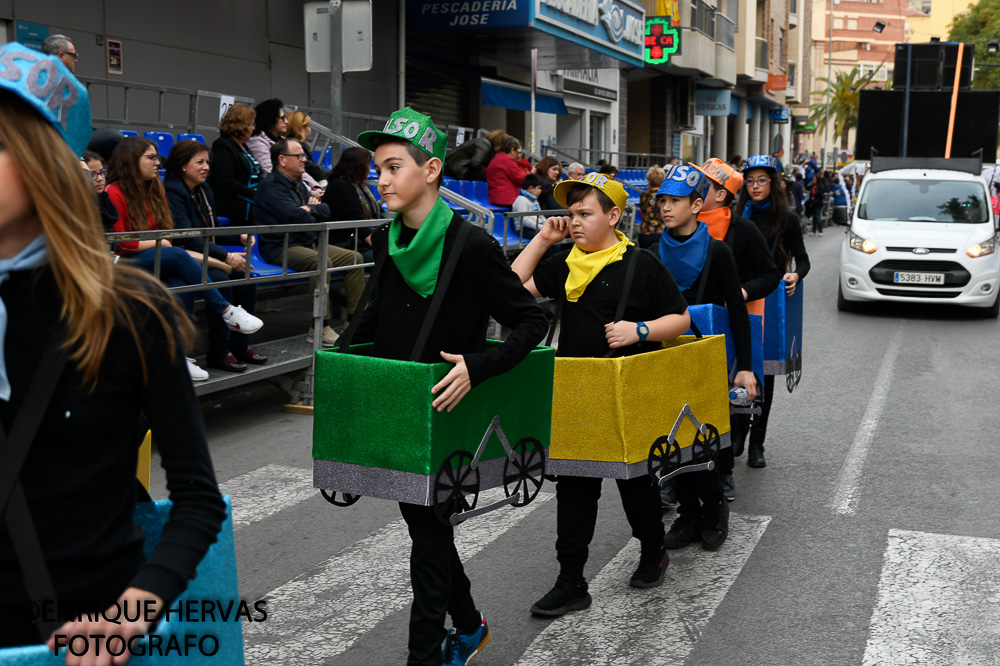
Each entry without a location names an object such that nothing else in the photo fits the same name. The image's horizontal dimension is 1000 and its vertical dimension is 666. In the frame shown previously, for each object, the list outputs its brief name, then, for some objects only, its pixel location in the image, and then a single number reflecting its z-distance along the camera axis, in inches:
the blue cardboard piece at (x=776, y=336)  259.9
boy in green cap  135.3
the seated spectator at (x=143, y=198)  305.6
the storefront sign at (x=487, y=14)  766.5
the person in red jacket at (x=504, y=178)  596.7
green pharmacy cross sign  1306.6
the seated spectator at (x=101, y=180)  298.5
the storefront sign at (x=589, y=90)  1098.1
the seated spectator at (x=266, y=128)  420.2
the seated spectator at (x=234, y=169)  386.9
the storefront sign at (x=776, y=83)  2050.9
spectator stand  304.2
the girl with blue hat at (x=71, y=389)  68.3
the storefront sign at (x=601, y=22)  808.3
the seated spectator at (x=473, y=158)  626.2
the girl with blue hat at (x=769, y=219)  278.2
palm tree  3444.9
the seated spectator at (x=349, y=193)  403.9
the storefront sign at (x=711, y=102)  1726.1
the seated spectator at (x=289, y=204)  365.1
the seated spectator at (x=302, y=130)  437.7
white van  543.8
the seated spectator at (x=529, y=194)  597.6
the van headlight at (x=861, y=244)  560.7
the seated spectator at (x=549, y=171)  644.7
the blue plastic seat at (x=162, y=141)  427.5
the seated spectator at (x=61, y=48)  345.6
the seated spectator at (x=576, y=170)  679.0
